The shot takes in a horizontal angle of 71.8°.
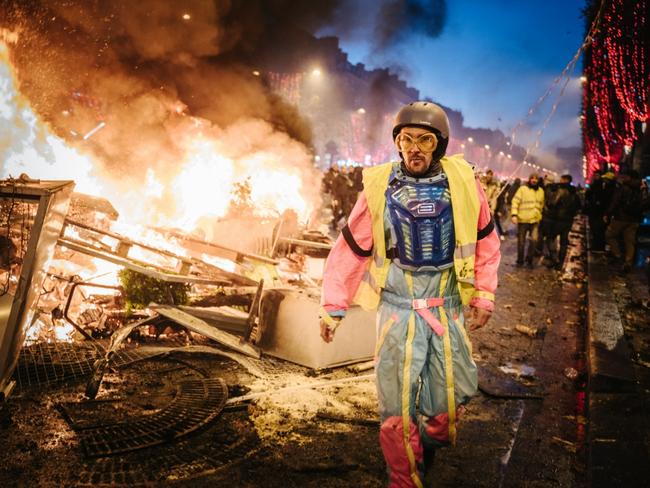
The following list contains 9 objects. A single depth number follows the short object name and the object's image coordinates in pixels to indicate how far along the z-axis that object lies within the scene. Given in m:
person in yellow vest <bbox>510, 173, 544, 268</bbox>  9.99
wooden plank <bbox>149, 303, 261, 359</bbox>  4.60
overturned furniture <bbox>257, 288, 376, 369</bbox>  4.50
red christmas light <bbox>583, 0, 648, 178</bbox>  13.00
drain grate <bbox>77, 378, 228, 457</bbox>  2.98
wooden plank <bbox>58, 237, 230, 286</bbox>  4.40
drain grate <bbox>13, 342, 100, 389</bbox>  3.78
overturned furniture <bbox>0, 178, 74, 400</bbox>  3.08
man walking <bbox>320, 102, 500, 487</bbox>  2.51
